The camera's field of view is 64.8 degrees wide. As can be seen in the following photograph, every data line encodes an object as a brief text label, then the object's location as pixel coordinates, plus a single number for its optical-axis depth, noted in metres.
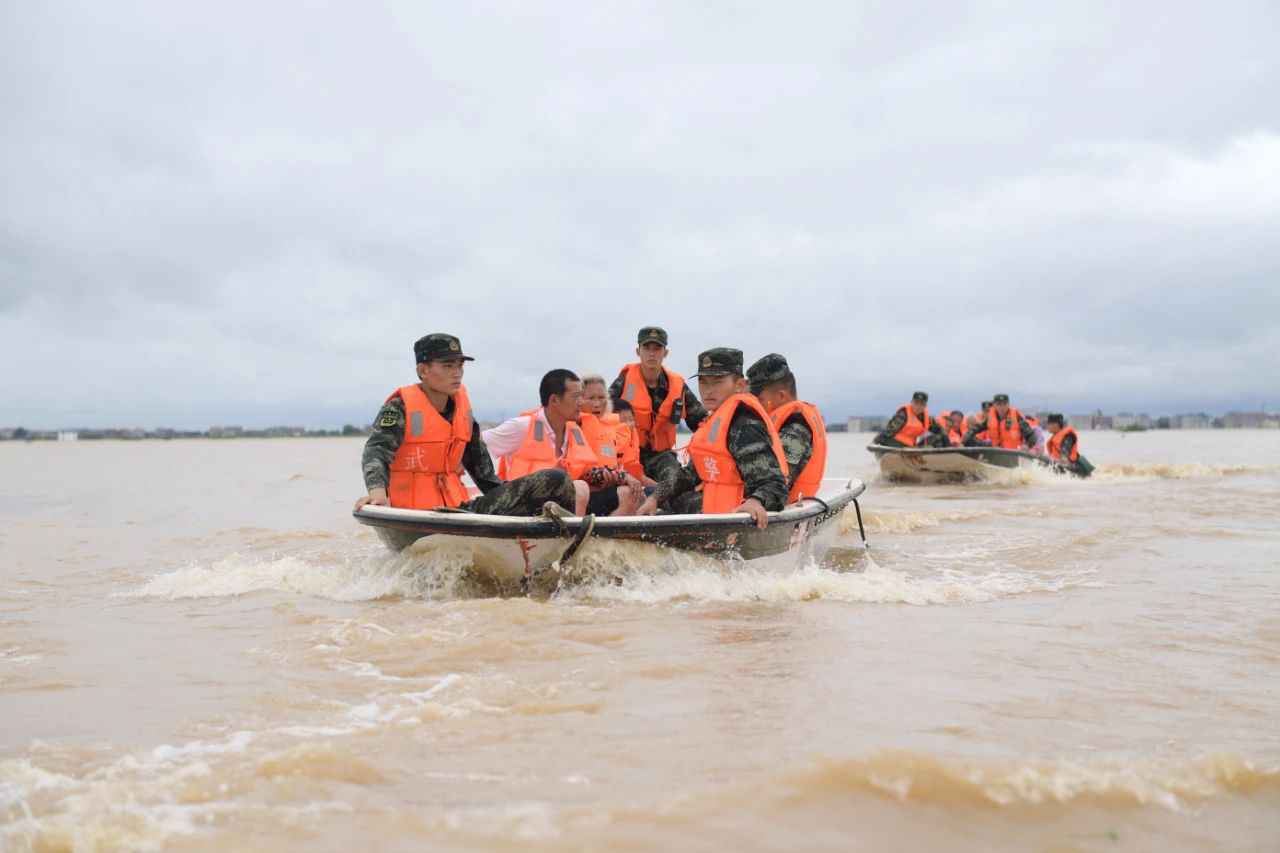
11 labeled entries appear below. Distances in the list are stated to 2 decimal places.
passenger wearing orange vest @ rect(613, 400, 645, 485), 8.36
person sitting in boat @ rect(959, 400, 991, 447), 20.55
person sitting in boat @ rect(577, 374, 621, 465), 7.70
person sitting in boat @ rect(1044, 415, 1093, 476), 20.83
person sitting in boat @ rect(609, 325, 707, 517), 8.86
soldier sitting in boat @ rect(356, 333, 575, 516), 6.56
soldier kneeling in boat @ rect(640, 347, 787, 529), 6.41
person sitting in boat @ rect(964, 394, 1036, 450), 20.23
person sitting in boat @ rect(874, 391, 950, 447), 20.17
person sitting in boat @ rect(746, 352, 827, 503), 7.14
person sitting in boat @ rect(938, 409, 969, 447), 21.84
